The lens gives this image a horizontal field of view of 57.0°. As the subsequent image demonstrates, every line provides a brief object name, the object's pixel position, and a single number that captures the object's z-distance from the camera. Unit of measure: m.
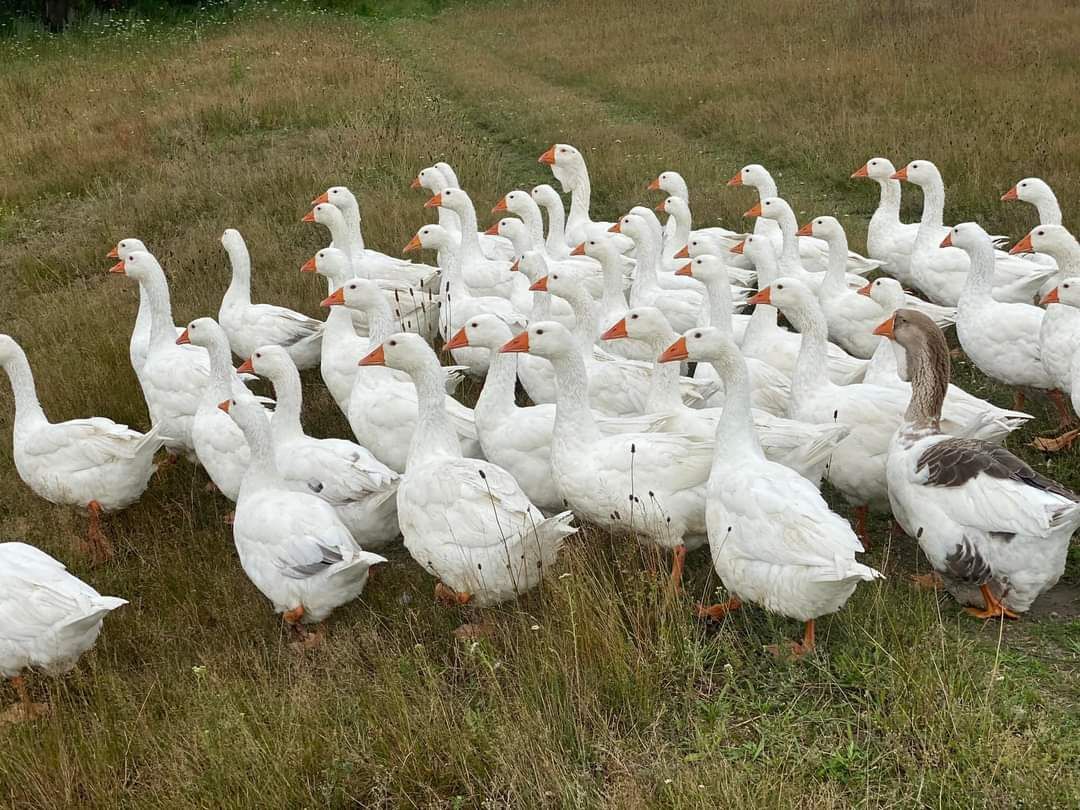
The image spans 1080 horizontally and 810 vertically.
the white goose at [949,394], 5.59
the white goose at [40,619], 4.98
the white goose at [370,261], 9.67
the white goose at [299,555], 5.20
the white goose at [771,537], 4.46
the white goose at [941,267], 8.05
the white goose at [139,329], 8.28
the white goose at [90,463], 6.55
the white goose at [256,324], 8.45
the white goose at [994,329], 6.95
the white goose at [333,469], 5.95
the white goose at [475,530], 5.10
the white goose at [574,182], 10.74
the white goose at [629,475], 5.34
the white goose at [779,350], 6.99
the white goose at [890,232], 9.70
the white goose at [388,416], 6.70
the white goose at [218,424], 6.55
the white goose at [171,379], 7.43
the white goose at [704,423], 5.41
